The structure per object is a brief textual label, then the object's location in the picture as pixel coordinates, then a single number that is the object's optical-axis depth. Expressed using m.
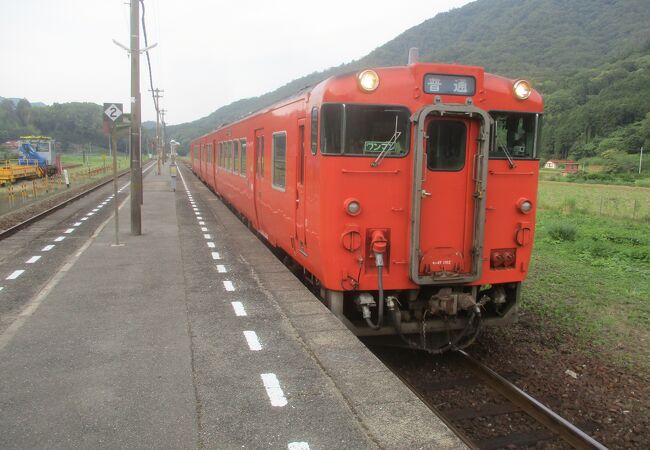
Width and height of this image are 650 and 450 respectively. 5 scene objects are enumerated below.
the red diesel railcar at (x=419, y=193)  5.43
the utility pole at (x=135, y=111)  12.29
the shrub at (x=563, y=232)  13.88
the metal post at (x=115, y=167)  10.58
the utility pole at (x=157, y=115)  56.74
